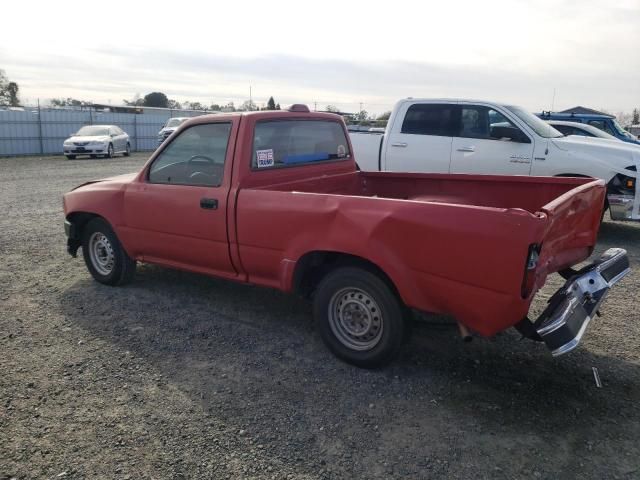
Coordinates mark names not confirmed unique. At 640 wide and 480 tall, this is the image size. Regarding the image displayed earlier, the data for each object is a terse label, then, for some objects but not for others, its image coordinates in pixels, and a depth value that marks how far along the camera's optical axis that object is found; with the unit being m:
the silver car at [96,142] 21.95
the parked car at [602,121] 17.58
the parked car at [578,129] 12.96
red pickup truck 3.11
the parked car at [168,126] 25.29
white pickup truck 7.51
